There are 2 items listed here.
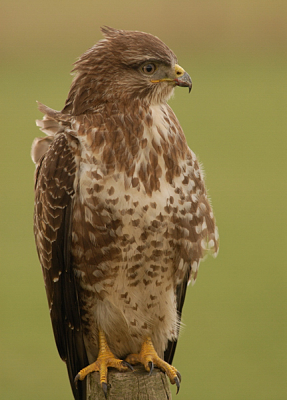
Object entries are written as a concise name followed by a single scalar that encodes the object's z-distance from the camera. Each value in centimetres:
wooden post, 773
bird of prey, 821
